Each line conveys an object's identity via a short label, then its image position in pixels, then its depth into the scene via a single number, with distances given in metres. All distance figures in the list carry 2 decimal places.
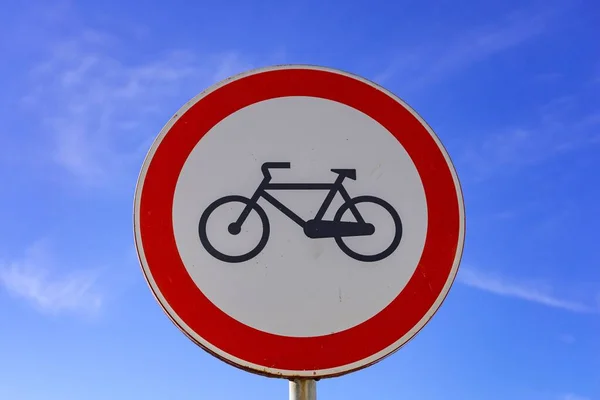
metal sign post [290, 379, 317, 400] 1.17
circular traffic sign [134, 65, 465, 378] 1.22
